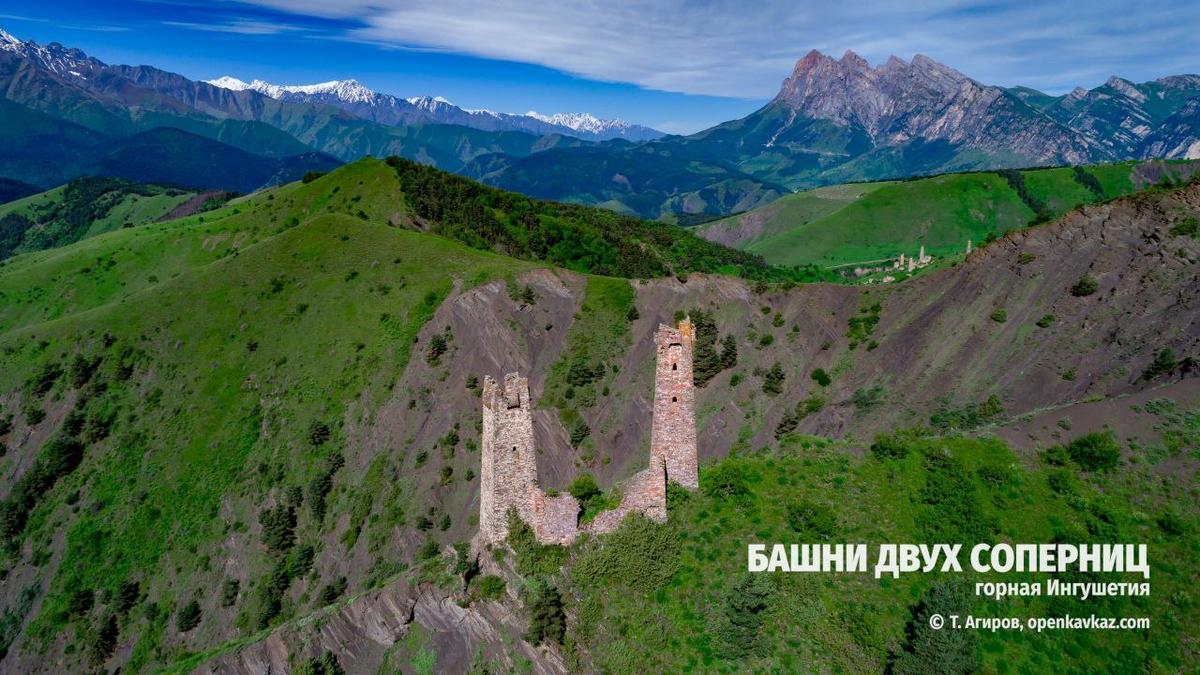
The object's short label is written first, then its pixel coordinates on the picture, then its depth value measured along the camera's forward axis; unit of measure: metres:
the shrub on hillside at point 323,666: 37.53
